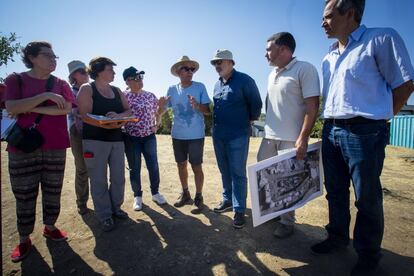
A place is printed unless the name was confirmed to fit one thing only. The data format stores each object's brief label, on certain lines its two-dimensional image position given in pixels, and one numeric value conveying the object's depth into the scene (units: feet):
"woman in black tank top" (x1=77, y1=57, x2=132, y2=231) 10.88
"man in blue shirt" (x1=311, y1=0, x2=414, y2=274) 7.14
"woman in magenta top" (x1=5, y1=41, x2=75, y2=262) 9.02
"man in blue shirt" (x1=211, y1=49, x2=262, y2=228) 11.47
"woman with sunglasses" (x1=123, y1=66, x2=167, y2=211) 13.14
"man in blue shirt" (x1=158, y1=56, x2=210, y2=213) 13.33
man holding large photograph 9.05
